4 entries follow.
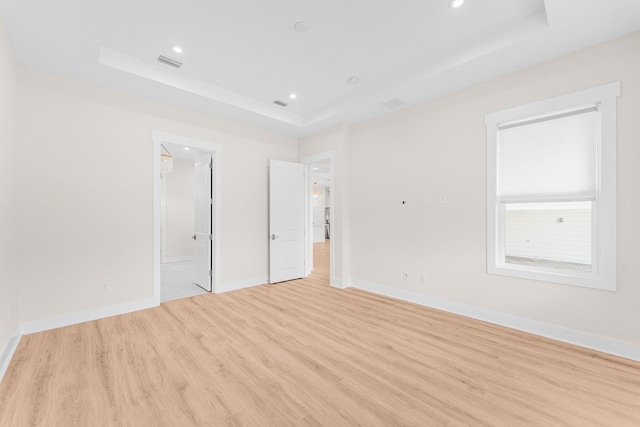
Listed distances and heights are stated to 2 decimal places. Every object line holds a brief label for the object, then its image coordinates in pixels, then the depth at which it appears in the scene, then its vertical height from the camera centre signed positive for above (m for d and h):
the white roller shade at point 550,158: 2.70 +0.63
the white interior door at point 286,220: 5.09 -0.14
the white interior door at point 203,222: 4.57 -0.16
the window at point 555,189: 2.55 +0.27
